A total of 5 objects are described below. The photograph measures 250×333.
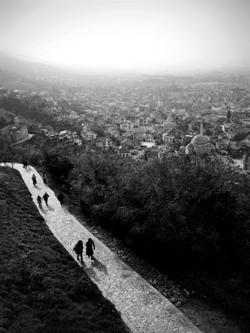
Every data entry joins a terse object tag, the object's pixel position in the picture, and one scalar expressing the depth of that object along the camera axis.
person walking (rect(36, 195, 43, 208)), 17.05
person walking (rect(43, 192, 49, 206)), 16.83
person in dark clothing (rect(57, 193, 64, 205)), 17.12
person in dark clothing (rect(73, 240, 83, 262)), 11.49
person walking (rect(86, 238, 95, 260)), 11.78
